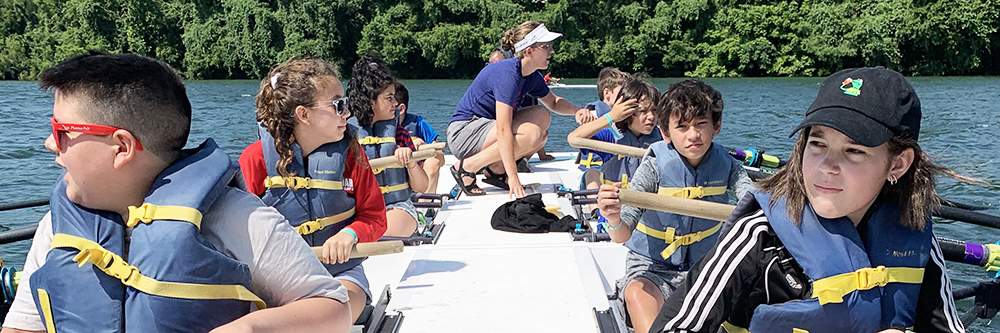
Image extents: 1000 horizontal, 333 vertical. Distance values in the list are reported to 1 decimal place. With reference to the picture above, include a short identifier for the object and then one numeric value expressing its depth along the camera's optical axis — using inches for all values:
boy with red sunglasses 54.6
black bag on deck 182.1
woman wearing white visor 207.8
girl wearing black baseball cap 70.0
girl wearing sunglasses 117.5
